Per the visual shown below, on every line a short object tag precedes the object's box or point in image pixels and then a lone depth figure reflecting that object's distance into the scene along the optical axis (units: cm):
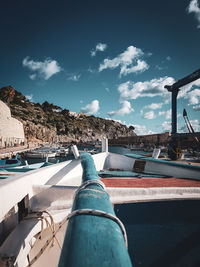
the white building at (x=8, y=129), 2782
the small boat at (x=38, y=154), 2477
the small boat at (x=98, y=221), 71
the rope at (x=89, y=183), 141
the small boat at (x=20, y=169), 546
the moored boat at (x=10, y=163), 1296
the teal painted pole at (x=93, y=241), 56
